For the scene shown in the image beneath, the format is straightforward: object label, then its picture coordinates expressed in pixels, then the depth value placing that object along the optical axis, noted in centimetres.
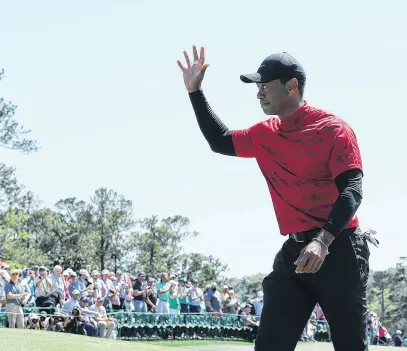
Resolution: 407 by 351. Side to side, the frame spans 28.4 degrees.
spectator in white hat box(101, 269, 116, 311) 2001
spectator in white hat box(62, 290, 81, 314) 1763
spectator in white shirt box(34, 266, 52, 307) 1783
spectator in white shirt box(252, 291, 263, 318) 2453
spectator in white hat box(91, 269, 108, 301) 1962
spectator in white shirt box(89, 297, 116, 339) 1808
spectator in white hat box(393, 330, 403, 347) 3347
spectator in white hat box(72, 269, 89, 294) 1845
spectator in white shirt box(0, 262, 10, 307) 1702
